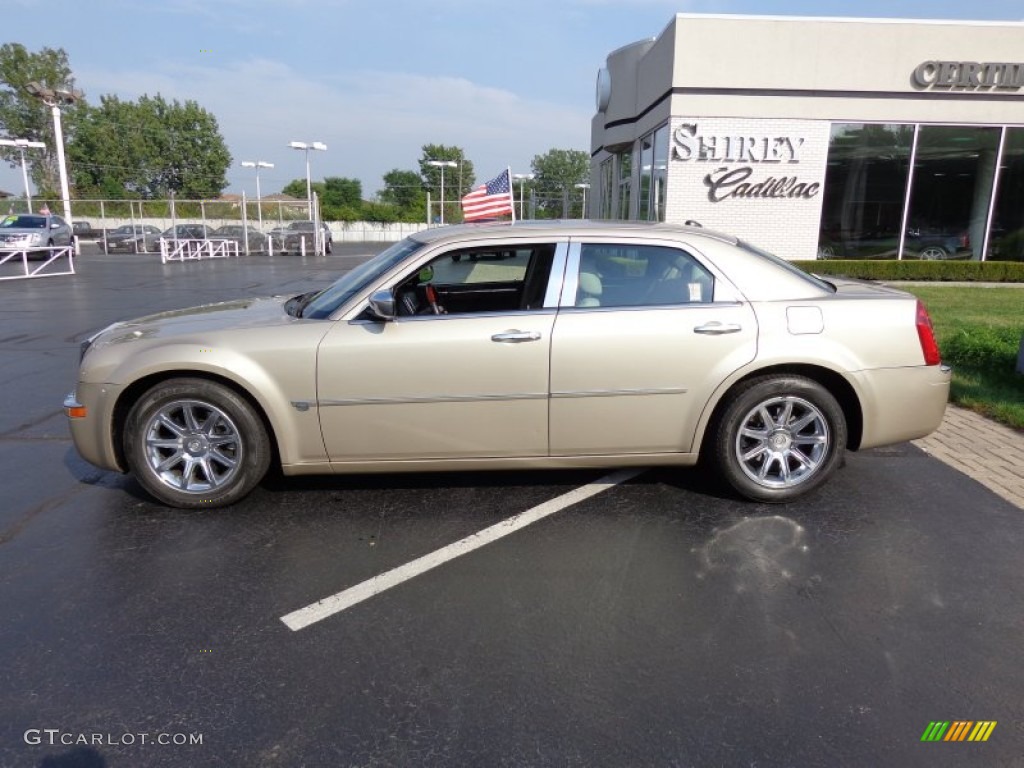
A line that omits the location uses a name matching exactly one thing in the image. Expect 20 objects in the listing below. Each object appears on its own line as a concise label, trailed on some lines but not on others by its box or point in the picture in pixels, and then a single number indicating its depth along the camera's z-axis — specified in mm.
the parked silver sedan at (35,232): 23828
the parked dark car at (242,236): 33938
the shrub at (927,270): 16203
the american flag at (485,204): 12711
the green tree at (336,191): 87125
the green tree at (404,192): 81125
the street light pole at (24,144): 33700
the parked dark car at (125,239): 35125
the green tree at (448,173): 86500
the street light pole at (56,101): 32062
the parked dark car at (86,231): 43312
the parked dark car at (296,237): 34562
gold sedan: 3881
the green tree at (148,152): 69062
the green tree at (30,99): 73812
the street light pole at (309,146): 35812
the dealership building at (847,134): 16109
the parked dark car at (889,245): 17375
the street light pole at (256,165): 44469
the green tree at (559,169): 99269
